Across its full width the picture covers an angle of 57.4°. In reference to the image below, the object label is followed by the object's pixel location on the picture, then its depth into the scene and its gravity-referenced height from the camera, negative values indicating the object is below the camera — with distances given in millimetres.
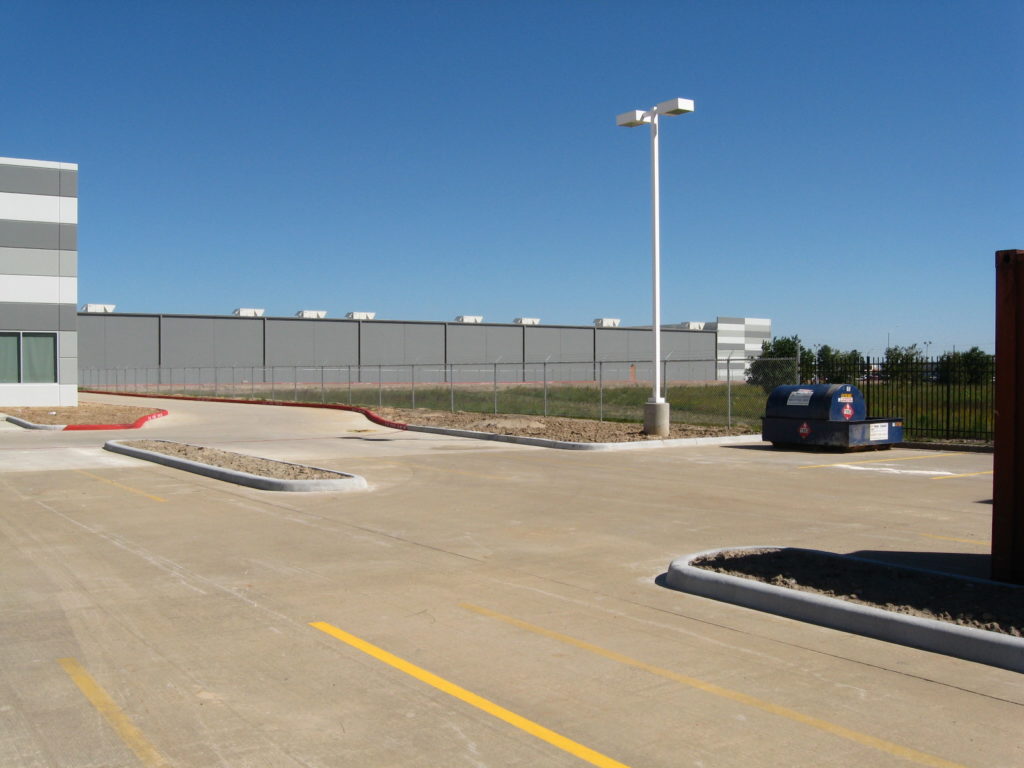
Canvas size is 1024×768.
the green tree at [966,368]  21391 +288
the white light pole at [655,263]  22234 +2848
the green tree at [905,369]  22109 +272
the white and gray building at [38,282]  34781 +3696
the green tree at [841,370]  23797 +285
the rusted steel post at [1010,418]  7359 -298
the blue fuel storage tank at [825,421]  19344 -858
